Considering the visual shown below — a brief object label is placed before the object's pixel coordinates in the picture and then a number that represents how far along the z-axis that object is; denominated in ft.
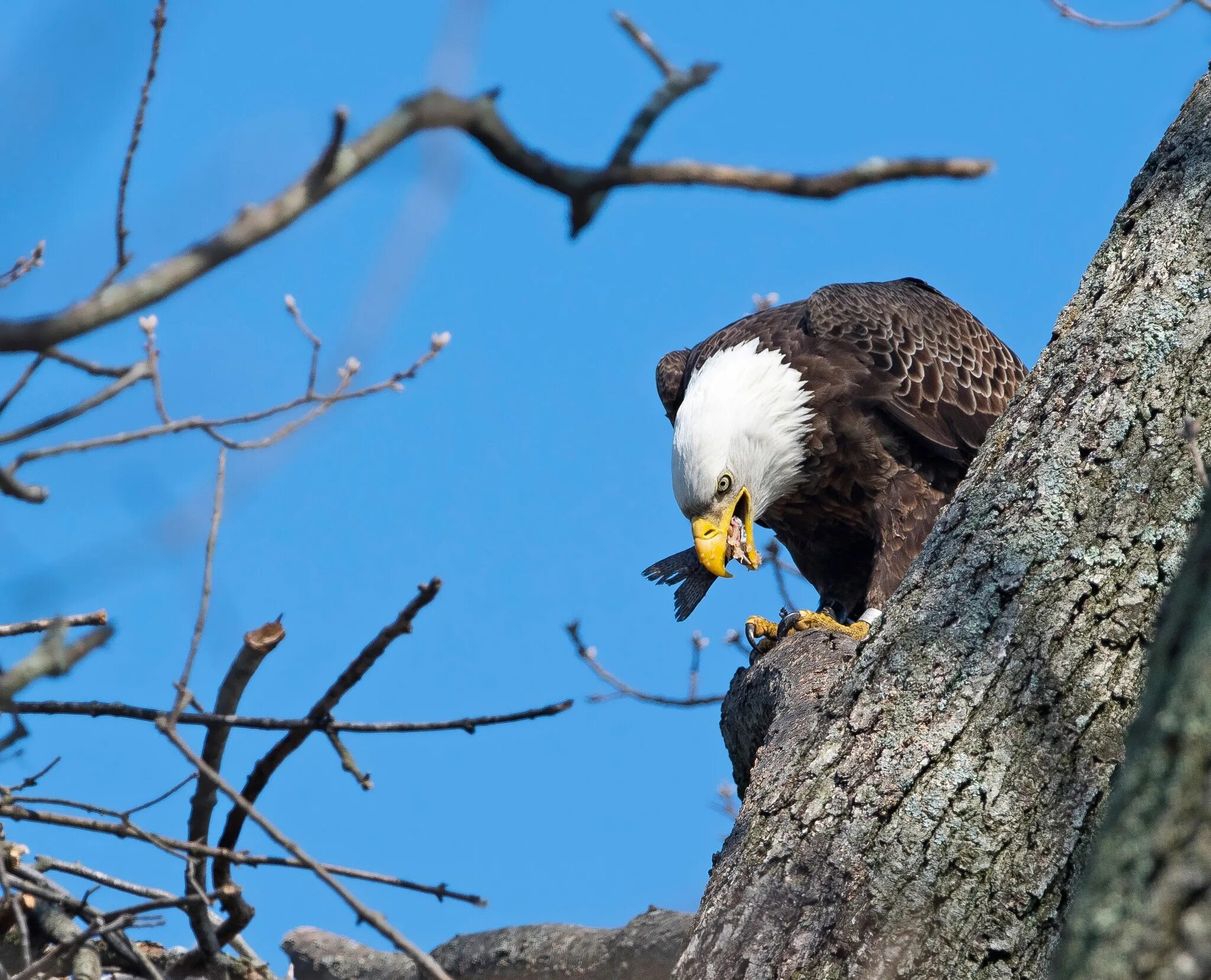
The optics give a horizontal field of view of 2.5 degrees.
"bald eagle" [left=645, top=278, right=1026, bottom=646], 69.34
